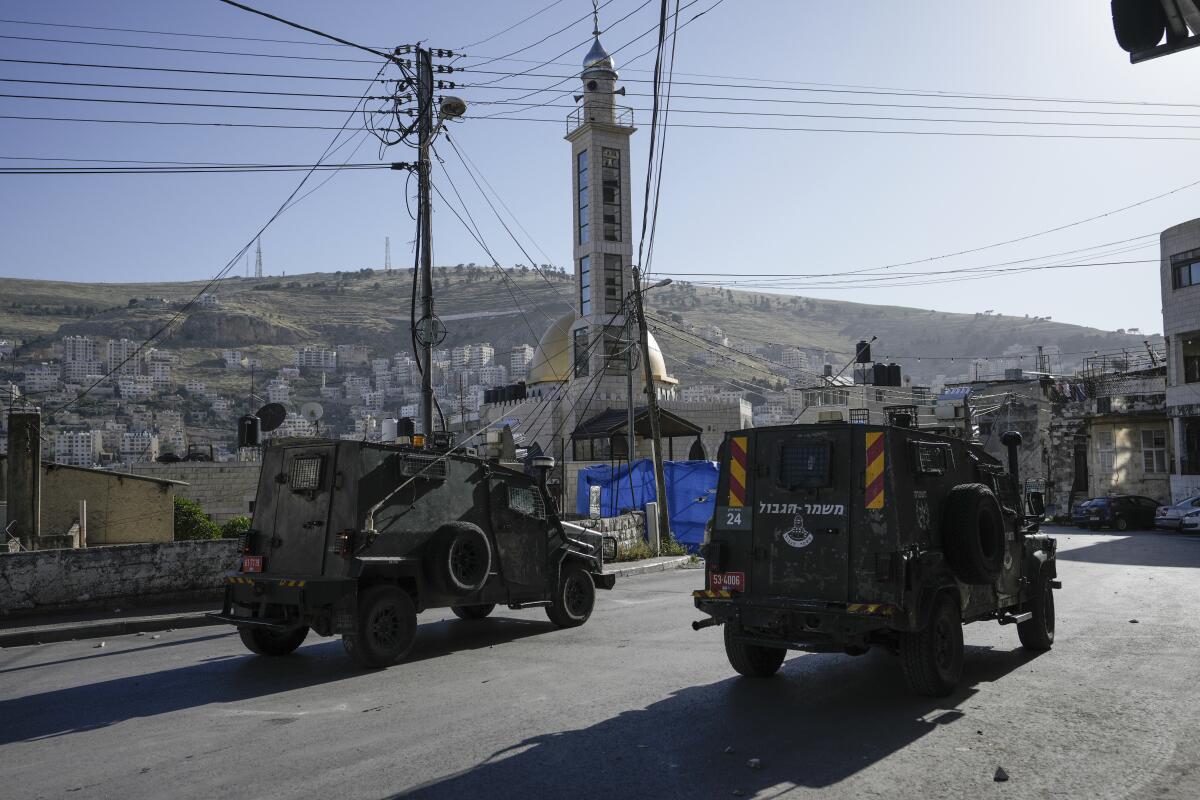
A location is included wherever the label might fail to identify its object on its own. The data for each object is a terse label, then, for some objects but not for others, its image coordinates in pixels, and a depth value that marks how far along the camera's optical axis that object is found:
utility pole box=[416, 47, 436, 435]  17.42
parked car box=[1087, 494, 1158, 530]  34.72
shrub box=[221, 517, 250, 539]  23.64
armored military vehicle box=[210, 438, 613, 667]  9.32
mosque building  59.38
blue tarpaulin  25.14
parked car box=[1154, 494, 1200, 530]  33.06
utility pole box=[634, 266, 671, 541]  22.41
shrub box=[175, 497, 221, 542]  25.84
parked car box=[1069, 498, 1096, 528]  35.69
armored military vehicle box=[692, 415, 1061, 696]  7.38
